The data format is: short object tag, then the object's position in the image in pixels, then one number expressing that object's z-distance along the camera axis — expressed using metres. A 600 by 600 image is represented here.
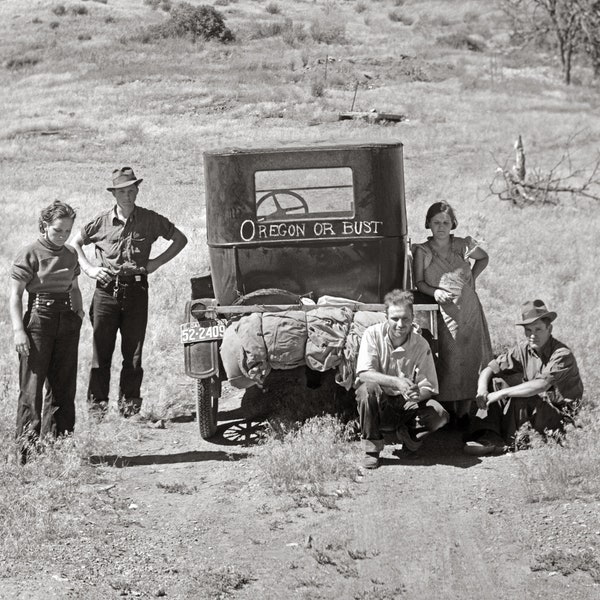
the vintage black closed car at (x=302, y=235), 7.59
